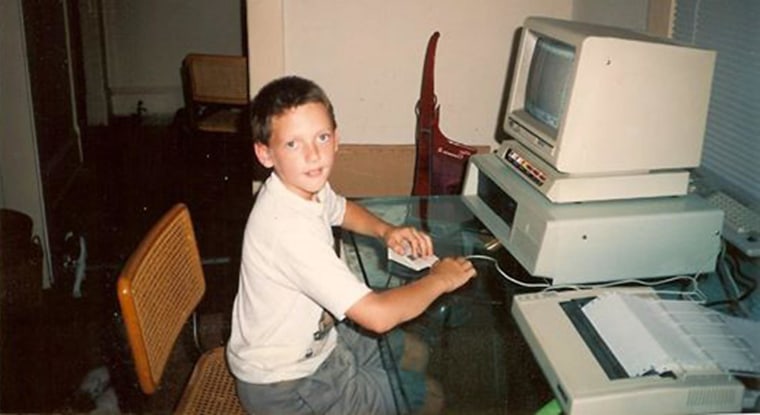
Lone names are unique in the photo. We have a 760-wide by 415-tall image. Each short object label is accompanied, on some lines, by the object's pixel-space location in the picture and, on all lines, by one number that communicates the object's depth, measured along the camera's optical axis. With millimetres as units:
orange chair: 1324
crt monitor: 1480
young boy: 1295
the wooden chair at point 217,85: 3922
